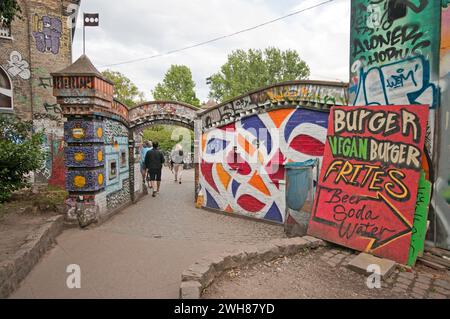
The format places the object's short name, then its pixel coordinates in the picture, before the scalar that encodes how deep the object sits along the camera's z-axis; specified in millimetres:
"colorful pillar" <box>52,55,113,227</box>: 6527
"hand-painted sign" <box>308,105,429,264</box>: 4348
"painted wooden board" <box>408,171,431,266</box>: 4211
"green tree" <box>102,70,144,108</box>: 32125
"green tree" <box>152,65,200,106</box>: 35219
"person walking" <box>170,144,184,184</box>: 14129
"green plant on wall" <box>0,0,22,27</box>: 5051
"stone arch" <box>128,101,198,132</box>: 9875
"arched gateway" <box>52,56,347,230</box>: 6527
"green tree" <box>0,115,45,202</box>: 7138
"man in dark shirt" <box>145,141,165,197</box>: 11039
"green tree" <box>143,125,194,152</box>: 23266
